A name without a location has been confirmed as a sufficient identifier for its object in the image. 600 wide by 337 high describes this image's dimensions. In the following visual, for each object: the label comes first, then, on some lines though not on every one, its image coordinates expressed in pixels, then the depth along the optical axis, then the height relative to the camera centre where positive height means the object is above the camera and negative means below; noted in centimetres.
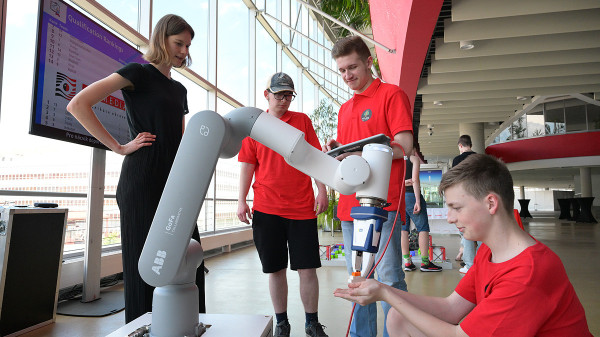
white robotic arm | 80 +3
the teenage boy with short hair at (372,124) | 155 +30
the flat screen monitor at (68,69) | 231 +81
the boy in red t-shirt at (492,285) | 86 -20
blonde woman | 124 +23
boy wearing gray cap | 200 -13
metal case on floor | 211 -38
